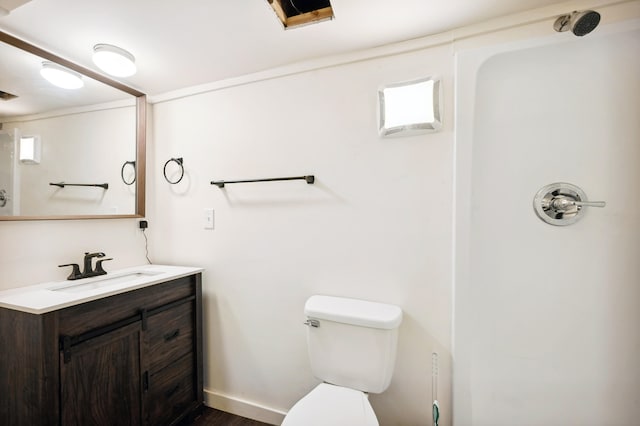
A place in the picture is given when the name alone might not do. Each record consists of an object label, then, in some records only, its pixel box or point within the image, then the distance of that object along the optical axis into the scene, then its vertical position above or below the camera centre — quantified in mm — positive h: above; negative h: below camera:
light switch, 1725 -53
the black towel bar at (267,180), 1438 +174
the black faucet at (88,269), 1421 -334
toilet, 1088 -659
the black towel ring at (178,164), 1769 +307
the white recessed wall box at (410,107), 1233 +501
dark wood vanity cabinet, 995 -677
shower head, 906 +673
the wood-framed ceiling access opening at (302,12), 1154 +889
